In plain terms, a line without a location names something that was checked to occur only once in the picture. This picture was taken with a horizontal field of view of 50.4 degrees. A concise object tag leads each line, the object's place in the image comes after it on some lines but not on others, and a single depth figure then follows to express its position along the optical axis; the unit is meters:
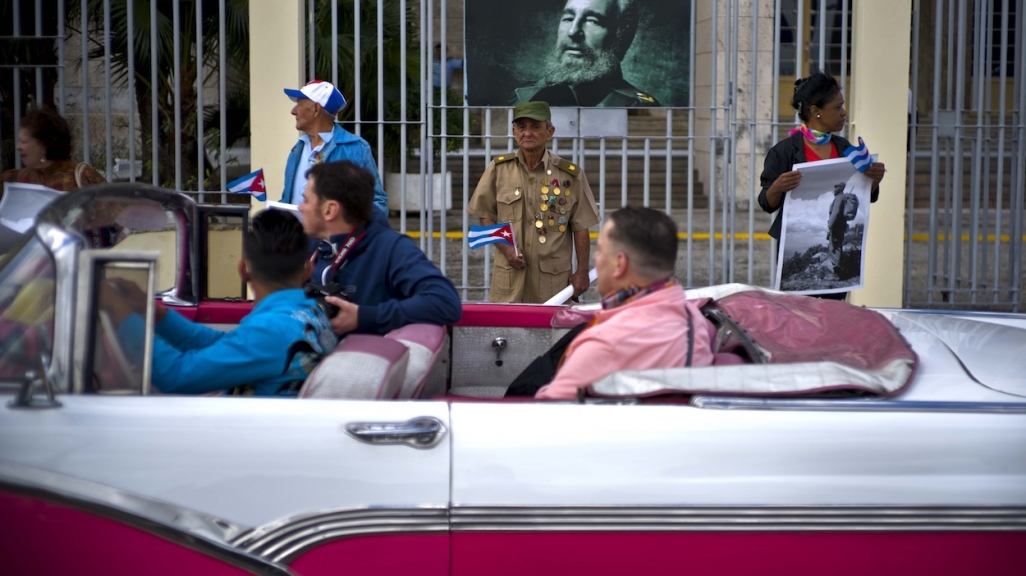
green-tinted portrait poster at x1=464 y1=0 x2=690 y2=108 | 7.02
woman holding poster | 5.18
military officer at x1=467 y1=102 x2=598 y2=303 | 5.79
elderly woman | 5.62
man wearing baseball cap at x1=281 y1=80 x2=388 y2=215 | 5.38
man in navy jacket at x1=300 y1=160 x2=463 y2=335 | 3.51
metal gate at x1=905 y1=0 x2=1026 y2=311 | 7.39
